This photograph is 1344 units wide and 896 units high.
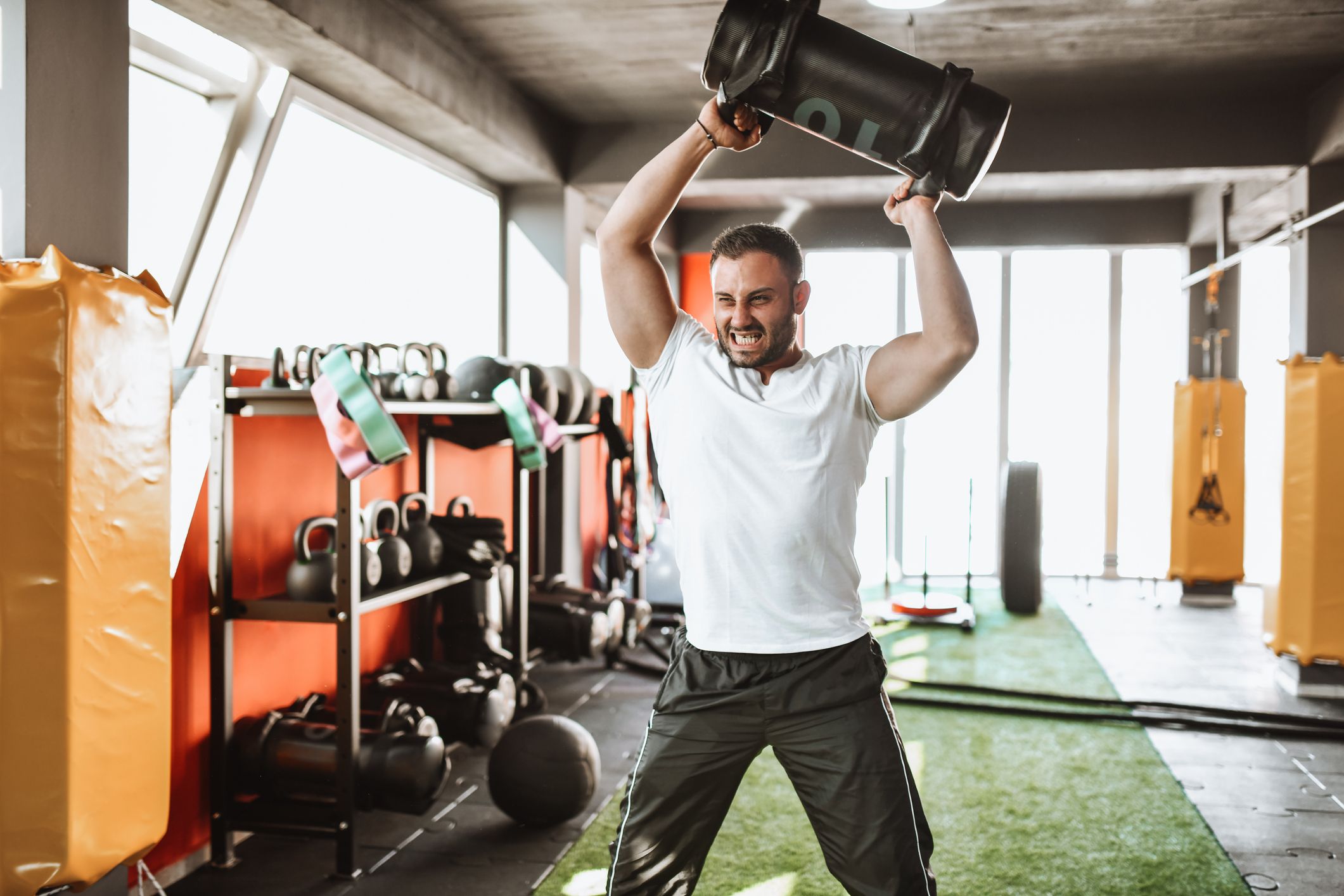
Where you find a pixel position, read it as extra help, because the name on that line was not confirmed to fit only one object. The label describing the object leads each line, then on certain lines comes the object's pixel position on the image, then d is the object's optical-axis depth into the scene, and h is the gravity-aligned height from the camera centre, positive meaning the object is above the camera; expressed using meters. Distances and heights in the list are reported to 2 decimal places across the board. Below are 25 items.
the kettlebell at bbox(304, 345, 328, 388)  2.74 +0.17
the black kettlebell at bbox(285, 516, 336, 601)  2.69 -0.39
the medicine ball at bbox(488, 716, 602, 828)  2.75 -0.94
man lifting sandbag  1.55 -0.20
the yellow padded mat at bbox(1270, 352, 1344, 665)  4.13 -0.28
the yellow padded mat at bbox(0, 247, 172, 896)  1.71 -0.26
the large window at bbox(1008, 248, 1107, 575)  7.23 +0.35
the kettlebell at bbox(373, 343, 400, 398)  3.12 +0.15
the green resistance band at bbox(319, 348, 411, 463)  2.40 +0.06
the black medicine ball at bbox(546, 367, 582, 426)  4.15 +0.14
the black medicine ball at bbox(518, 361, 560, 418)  3.82 +0.17
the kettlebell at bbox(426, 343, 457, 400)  3.26 +0.17
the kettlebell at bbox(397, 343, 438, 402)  3.09 +0.14
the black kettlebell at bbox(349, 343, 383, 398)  2.75 +0.22
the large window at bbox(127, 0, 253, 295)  2.68 +0.86
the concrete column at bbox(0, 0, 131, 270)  1.90 +0.59
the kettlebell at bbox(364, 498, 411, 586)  2.94 -0.35
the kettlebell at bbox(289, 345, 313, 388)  2.75 +0.16
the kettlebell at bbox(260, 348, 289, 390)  2.71 +0.16
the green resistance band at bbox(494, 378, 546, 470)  3.36 +0.03
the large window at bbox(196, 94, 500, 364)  3.17 +0.68
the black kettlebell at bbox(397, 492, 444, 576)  3.15 -0.36
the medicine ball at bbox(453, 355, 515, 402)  3.49 +0.19
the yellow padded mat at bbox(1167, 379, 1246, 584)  6.10 -0.24
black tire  5.98 -0.60
